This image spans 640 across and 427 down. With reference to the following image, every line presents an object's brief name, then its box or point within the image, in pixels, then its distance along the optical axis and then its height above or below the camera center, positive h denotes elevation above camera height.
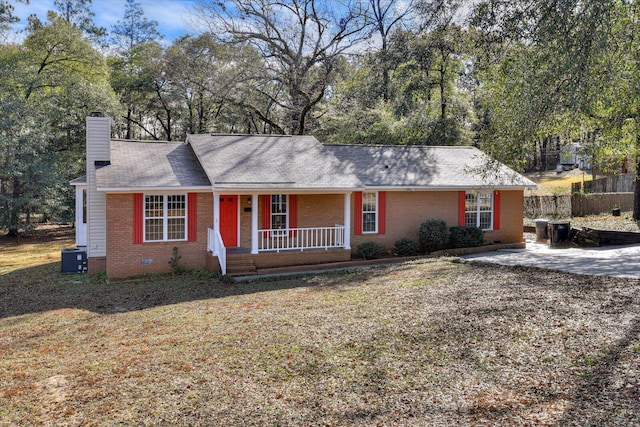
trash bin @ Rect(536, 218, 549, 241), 20.59 -0.80
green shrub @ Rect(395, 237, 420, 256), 16.86 -1.30
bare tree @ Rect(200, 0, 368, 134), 27.72 +10.33
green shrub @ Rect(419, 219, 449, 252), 17.06 -0.84
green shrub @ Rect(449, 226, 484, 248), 17.59 -0.91
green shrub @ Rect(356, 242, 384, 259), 16.39 -1.33
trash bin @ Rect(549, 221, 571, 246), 19.06 -0.83
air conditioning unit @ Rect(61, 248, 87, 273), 15.50 -1.61
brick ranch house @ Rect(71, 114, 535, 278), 14.18 +0.41
